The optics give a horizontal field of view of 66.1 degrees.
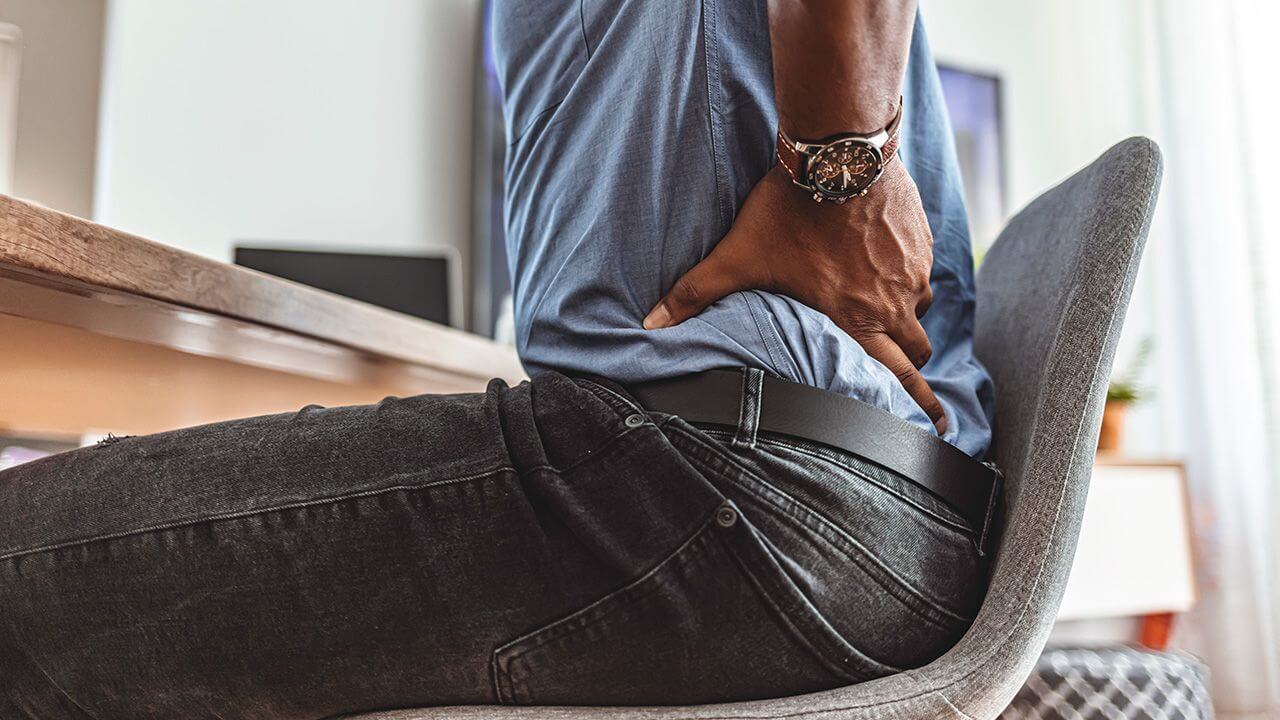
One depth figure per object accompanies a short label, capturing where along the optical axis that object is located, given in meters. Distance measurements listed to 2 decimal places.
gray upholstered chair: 0.45
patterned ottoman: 1.31
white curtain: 2.43
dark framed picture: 2.97
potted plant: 2.49
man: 0.44
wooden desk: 0.58
